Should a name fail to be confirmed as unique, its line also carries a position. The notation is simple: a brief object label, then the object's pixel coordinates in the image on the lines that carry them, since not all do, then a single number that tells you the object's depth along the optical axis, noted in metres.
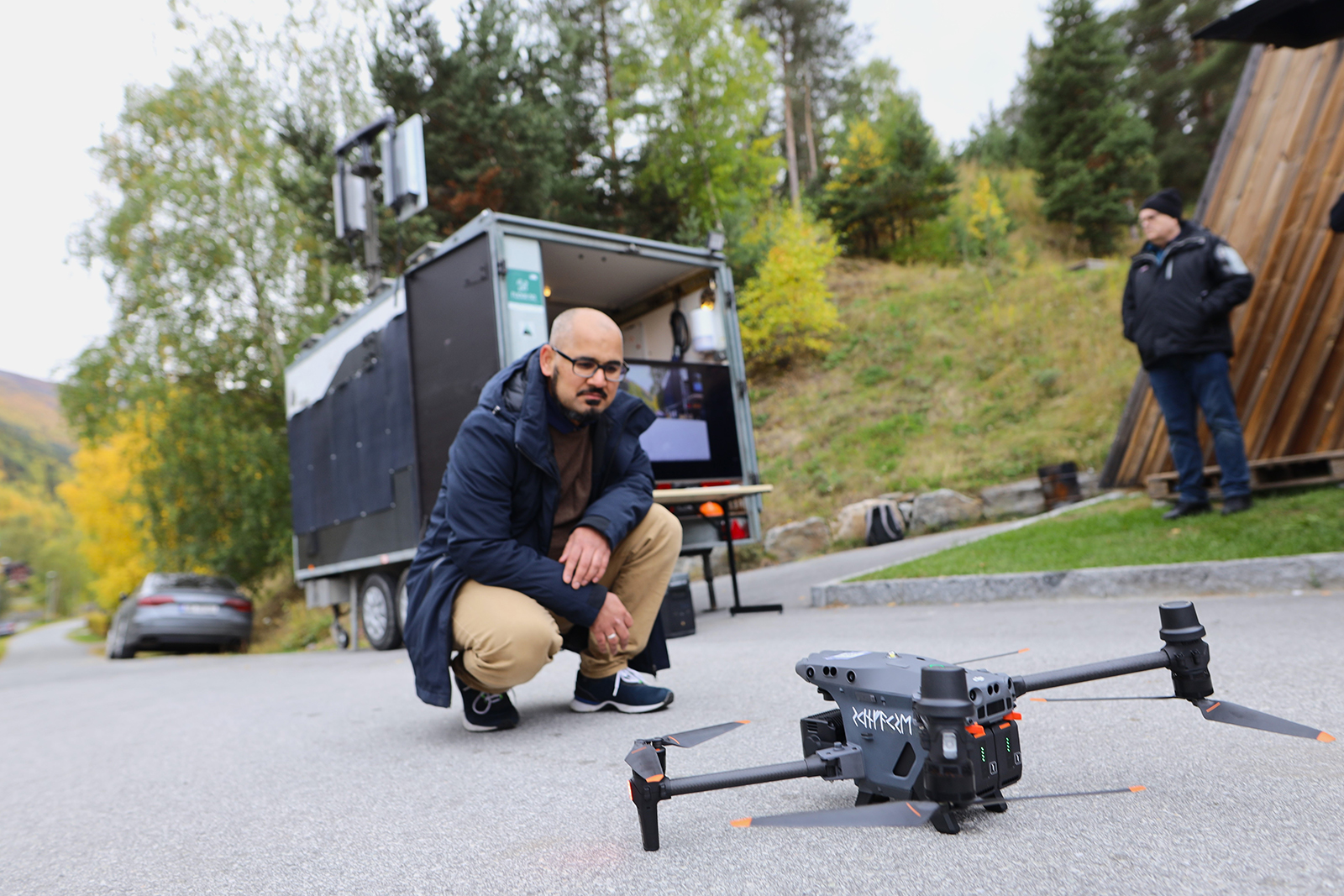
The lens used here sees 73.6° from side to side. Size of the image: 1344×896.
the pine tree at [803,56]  33.22
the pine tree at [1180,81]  29.17
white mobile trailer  6.58
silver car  13.52
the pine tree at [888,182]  26.52
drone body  1.51
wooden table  6.21
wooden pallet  5.97
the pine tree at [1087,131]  25.27
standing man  5.91
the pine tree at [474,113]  17.39
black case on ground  5.97
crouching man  2.90
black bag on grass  12.43
